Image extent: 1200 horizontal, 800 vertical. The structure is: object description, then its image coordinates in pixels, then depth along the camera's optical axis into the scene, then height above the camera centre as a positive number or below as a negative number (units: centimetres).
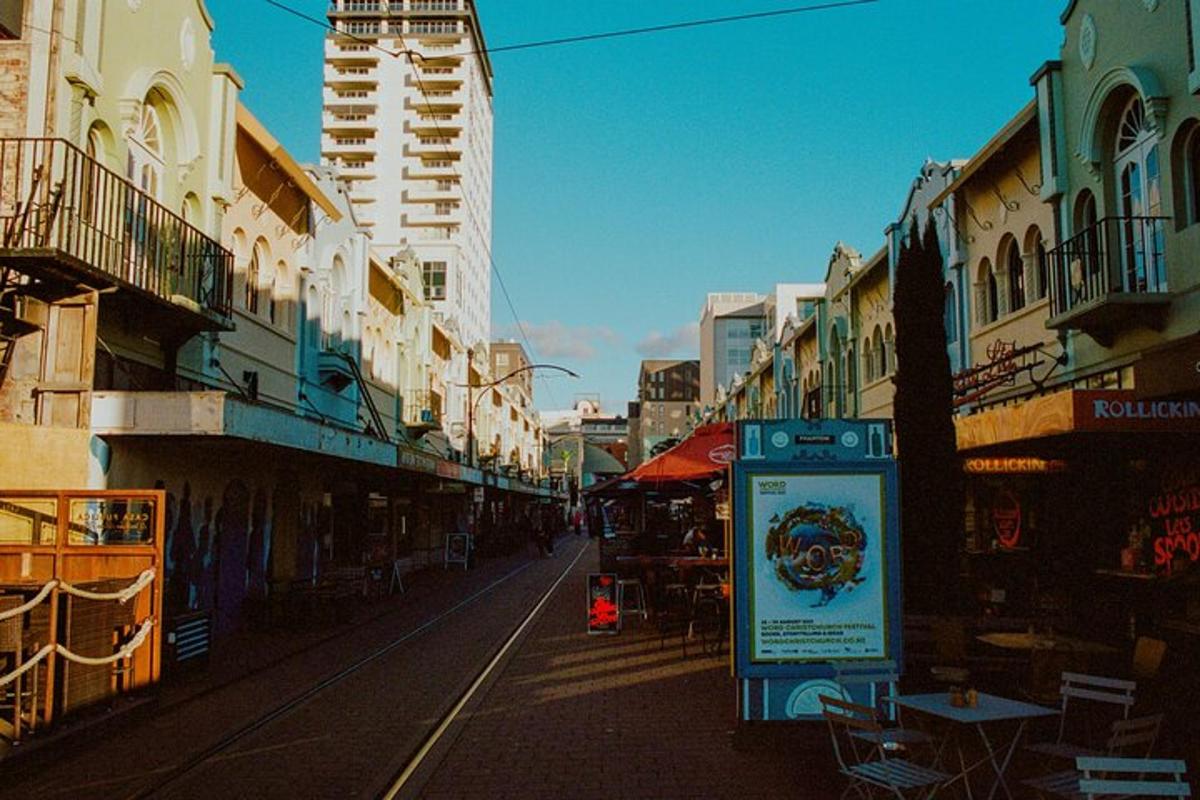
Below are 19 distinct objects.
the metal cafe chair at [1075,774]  529 -145
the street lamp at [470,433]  3750 +305
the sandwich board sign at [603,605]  1516 -140
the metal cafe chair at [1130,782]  446 -122
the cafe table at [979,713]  601 -125
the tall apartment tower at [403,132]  7069 +2738
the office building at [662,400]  11956 +1431
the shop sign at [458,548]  3262 -117
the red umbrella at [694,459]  1403 +80
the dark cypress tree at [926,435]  1219 +106
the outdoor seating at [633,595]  1559 -151
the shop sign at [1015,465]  1491 +75
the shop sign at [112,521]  1077 -10
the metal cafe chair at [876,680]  723 -122
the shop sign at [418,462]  2175 +119
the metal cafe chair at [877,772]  566 -151
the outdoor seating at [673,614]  1539 -169
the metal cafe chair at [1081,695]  629 -125
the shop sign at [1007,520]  1731 -9
